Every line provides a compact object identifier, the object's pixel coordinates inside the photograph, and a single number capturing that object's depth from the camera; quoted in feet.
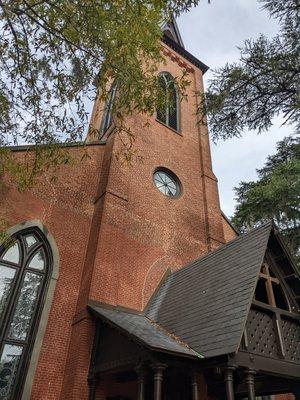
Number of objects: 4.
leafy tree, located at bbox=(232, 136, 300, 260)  53.93
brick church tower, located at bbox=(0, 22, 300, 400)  22.65
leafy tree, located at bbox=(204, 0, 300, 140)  27.20
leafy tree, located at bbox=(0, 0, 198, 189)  19.12
